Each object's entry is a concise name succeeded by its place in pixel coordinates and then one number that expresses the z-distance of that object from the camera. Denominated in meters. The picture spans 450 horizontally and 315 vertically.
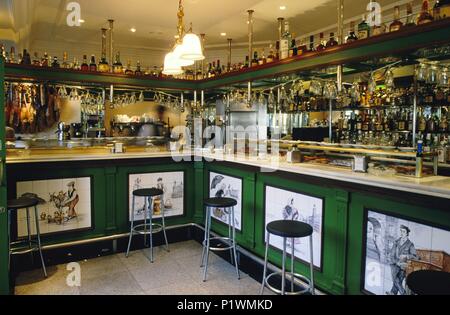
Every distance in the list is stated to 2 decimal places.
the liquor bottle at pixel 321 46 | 2.98
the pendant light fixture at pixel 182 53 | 2.85
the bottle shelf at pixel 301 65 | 2.24
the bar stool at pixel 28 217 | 2.97
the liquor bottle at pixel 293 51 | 3.48
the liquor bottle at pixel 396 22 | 2.82
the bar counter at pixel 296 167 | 2.11
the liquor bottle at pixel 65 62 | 4.89
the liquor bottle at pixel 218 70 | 5.24
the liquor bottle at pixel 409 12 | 2.71
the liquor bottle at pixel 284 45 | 3.51
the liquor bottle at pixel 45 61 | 4.27
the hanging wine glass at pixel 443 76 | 2.52
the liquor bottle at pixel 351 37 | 3.33
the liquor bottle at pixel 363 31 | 2.88
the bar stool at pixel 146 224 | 3.66
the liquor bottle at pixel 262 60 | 4.05
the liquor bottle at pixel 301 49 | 3.41
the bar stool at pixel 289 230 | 2.34
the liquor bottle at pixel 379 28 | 2.98
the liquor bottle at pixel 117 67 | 4.76
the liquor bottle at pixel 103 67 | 4.64
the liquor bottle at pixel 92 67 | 4.61
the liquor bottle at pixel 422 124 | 4.92
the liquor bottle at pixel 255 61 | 4.42
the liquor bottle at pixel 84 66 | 4.58
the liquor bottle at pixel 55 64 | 4.08
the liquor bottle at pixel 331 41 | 3.35
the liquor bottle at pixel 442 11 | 2.32
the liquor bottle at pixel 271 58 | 3.99
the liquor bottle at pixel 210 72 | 5.34
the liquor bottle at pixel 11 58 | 4.12
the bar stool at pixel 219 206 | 3.18
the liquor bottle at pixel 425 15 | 2.46
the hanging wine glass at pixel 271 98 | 4.06
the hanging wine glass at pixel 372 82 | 2.90
